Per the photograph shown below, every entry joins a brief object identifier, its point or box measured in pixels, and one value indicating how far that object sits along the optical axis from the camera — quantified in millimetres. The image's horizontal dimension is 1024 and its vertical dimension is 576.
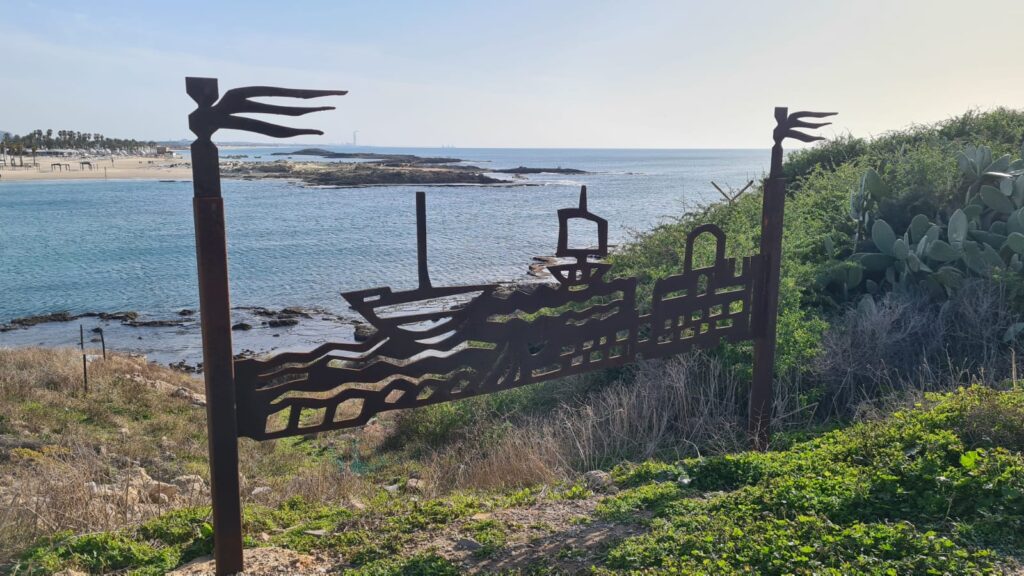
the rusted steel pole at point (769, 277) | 4836
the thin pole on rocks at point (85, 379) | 12016
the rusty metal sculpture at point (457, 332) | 3100
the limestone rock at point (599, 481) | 4629
